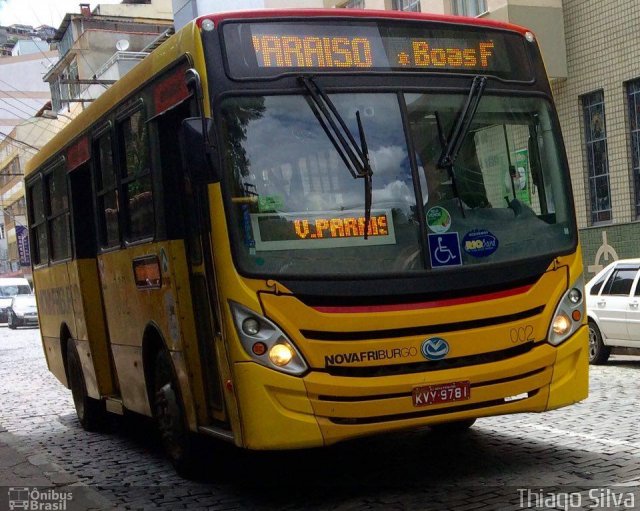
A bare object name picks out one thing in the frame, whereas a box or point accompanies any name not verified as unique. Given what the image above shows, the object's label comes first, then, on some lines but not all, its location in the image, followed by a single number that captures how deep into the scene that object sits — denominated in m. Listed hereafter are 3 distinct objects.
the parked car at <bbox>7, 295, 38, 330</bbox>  43.88
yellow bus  6.48
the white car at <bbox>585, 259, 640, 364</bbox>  15.43
